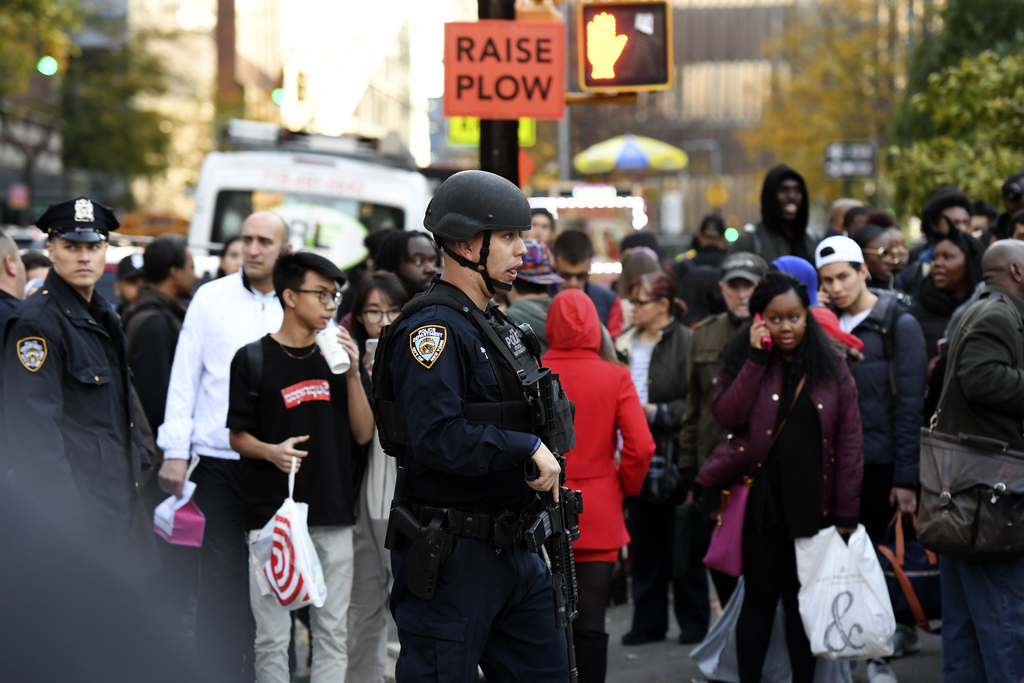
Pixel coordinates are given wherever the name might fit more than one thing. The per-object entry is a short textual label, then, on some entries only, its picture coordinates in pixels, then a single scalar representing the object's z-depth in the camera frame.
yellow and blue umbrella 48.35
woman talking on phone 11.27
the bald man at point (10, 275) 11.42
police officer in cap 9.58
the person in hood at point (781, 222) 15.88
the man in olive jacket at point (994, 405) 10.06
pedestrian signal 15.77
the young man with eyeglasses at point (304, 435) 10.69
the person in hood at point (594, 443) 11.09
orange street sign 13.93
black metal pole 14.10
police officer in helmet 7.44
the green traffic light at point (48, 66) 42.00
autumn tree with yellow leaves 66.81
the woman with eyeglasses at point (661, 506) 14.77
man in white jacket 11.30
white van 23.25
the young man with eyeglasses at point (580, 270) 15.99
